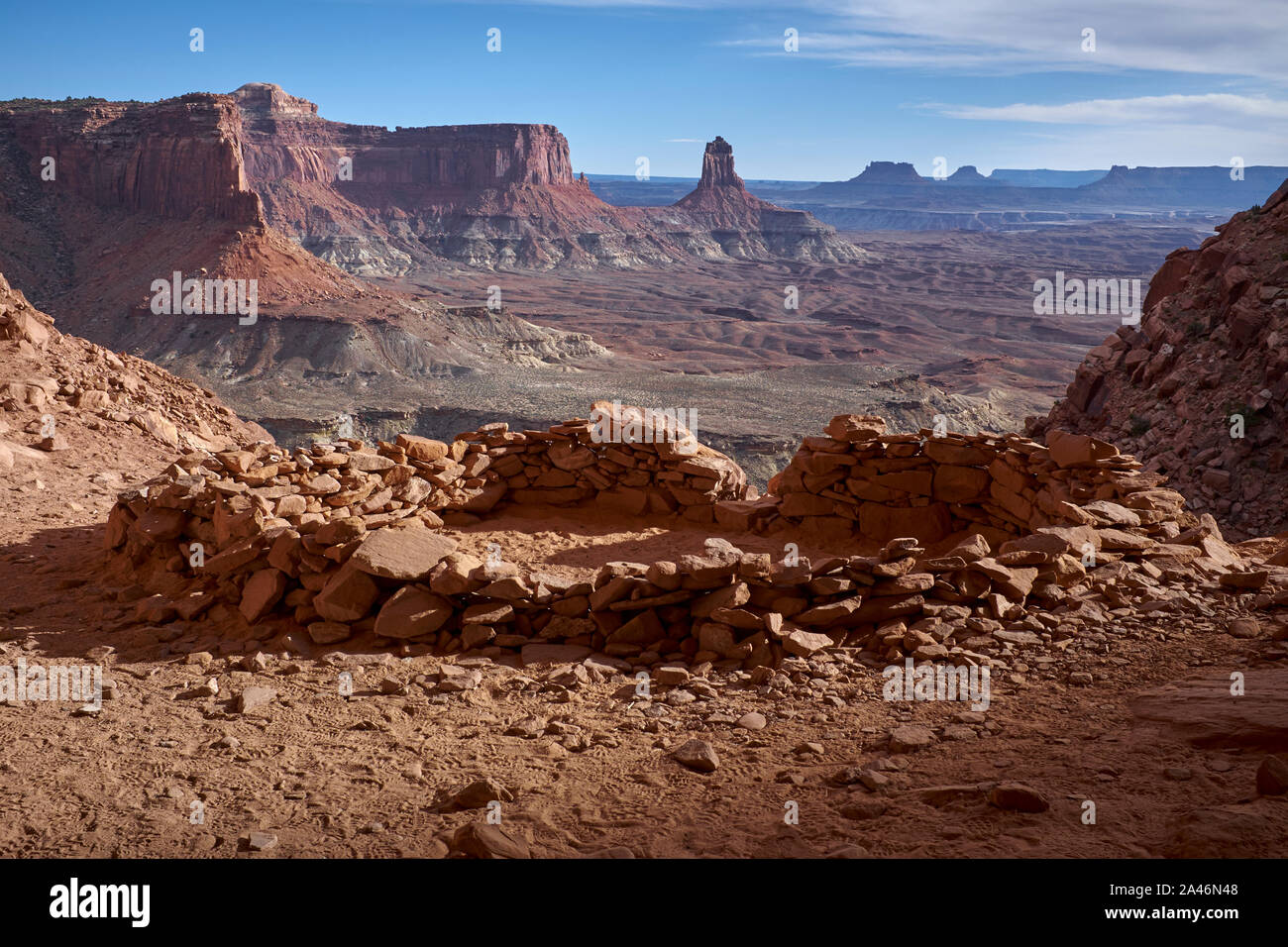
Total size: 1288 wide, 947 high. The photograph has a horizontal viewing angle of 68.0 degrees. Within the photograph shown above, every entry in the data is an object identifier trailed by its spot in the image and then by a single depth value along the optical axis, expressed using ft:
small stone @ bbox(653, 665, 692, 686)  22.25
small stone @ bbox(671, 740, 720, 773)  17.81
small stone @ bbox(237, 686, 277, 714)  21.13
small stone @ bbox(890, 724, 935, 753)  18.03
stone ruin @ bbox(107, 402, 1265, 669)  23.98
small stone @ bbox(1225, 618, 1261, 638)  22.18
